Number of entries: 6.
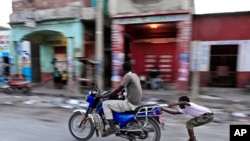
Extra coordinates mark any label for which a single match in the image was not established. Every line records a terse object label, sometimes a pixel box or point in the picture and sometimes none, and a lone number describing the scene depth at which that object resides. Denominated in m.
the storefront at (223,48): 12.21
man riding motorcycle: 4.50
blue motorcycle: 4.50
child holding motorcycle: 4.45
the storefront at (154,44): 10.95
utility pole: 10.48
